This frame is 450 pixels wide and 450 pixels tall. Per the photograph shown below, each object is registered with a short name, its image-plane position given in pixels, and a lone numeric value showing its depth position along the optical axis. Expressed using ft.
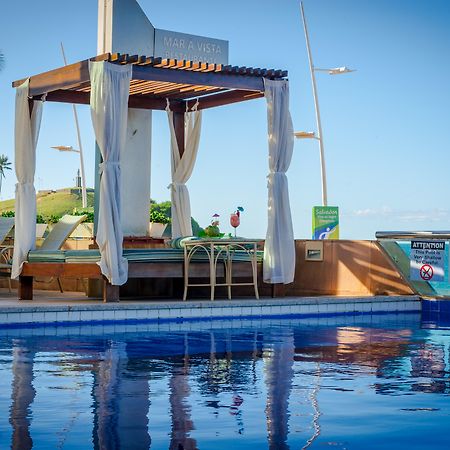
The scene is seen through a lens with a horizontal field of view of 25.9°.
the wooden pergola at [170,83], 34.37
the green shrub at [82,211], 60.40
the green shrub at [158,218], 54.49
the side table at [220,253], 34.78
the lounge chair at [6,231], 40.45
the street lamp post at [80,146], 93.15
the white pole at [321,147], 79.77
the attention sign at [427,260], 37.63
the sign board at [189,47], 40.68
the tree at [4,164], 270.30
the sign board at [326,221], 73.92
